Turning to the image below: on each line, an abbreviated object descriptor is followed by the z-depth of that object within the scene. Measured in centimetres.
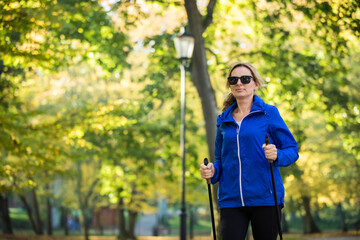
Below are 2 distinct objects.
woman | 596
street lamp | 1833
